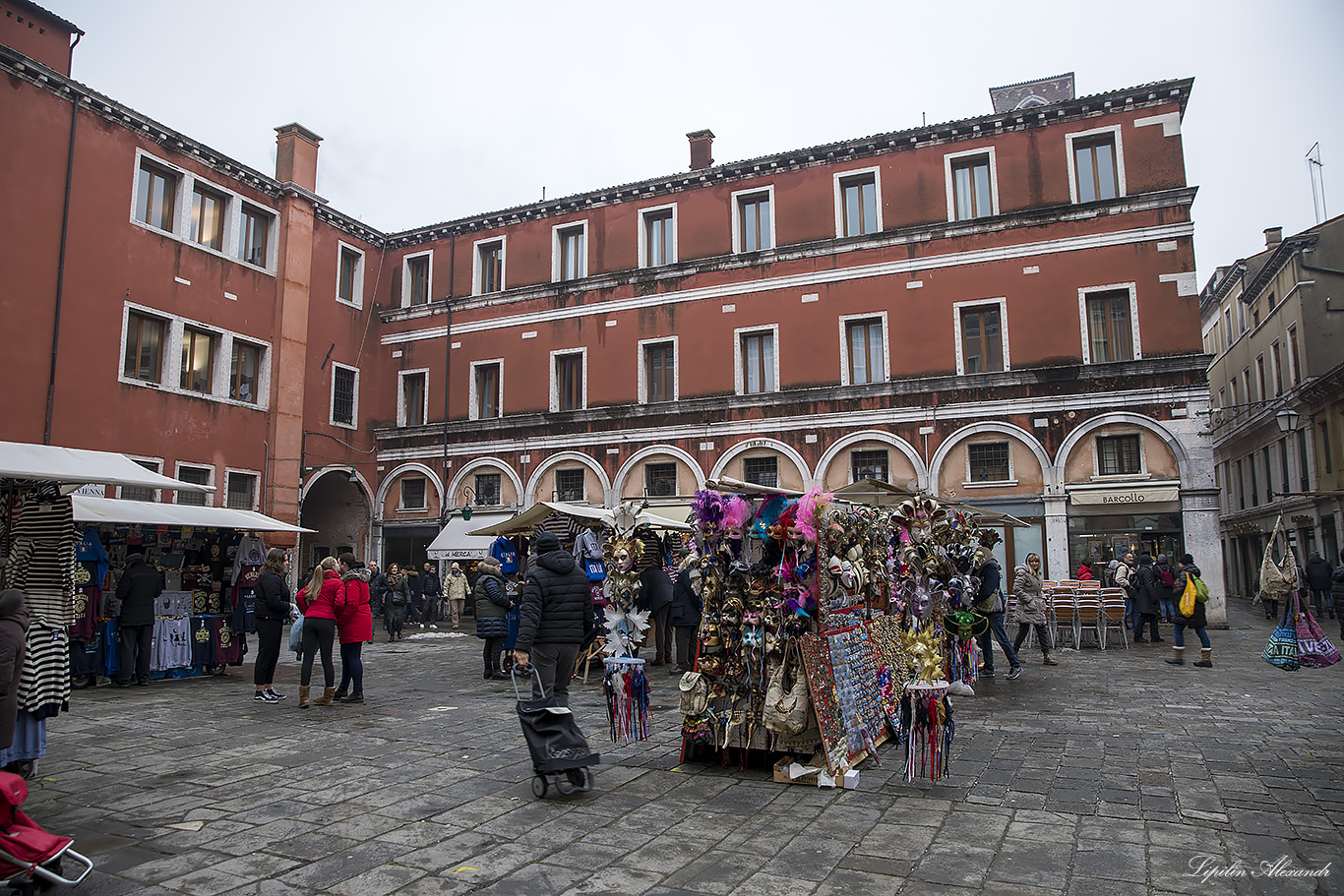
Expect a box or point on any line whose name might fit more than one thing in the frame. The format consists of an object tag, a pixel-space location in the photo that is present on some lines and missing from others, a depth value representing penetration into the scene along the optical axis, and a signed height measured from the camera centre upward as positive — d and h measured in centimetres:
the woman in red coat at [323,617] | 916 -58
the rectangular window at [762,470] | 2220 +242
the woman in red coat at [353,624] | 939 -67
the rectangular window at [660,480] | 2347 +229
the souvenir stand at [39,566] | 586 +0
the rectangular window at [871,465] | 2116 +241
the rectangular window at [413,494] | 2669 +220
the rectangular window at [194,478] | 2047 +215
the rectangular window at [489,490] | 2564 +222
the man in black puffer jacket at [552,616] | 648 -41
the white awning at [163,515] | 1114 +70
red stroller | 390 -132
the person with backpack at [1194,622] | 1131 -84
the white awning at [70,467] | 709 +94
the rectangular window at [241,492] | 2186 +189
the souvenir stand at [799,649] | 613 -68
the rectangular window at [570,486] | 2459 +224
